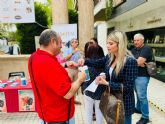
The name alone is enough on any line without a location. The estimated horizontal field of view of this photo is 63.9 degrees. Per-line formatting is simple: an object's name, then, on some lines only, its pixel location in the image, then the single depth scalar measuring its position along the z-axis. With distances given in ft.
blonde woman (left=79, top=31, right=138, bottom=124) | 4.55
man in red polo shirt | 3.68
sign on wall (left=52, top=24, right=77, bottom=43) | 13.01
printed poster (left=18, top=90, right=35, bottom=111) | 8.93
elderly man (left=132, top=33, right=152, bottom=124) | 7.60
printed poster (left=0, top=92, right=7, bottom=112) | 8.95
